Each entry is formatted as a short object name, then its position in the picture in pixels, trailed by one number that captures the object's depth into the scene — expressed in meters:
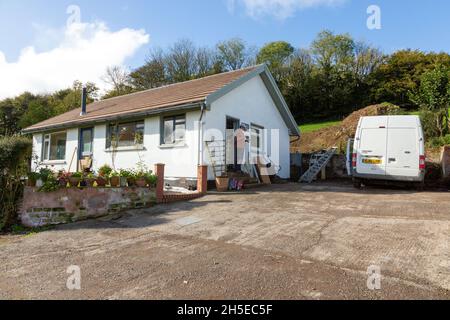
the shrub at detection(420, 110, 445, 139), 15.07
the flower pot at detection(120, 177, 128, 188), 6.86
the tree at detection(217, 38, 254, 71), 37.09
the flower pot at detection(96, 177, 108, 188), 6.57
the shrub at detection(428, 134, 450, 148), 13.10
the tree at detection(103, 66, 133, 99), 36.38
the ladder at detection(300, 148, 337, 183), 14.60
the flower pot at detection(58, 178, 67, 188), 6.14
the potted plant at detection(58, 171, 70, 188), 6.14
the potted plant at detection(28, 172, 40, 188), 6.02
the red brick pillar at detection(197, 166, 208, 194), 8.89
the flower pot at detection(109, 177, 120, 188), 6.74
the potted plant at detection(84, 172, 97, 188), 6.46
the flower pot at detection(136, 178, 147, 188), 7.17
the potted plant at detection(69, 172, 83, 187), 6.22
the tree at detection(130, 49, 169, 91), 34.75
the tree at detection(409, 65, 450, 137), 15.14
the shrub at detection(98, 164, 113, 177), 6.87
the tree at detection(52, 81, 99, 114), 30.75
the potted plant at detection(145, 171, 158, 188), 7.37
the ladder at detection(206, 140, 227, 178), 10.09
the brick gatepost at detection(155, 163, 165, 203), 7.57
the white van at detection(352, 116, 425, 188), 8.75
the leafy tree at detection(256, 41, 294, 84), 35.06
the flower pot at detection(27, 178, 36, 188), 6.02
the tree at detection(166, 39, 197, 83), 34.19
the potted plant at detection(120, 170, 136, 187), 6.97
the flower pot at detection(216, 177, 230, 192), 9.73
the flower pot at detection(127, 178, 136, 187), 7.04
